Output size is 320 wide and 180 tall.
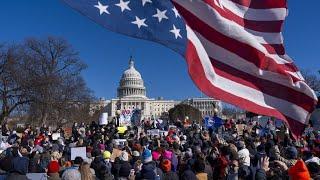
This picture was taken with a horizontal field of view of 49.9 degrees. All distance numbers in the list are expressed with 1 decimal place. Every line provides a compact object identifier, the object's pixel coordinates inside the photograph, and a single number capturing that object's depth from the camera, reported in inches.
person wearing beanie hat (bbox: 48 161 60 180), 241.2
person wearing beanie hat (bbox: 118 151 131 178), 223.3
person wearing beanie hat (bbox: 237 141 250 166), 259.2
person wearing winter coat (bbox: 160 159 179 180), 222.6
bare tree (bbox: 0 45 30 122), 1278.6
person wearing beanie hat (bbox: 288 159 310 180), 149.1
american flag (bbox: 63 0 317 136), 157.8
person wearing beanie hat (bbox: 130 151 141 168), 289.7
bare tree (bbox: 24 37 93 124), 1310.2
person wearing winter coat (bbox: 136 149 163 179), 215.9
